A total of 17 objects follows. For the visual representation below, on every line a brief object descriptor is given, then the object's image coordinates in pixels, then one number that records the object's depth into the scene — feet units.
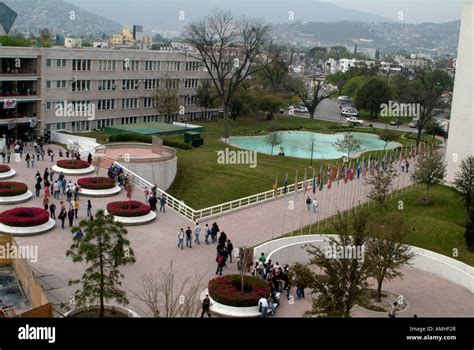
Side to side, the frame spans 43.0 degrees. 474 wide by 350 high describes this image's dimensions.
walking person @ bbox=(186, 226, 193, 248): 81.25
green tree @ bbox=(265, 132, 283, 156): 166.09
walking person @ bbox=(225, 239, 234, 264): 76.13
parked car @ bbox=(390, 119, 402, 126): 247.91
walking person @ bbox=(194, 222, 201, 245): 84.28
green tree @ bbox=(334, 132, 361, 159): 162.93
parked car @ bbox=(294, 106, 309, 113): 280.76
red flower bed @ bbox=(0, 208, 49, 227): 81.10
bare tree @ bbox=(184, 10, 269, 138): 195.62
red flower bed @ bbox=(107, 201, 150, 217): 90.58
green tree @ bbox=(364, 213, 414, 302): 71.97
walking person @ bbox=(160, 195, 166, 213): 99.81
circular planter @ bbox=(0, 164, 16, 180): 107.60
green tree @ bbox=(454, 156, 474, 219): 112.78
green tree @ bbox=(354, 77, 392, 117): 258.57
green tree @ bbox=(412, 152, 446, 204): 120.88
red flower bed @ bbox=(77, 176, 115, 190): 103.45
